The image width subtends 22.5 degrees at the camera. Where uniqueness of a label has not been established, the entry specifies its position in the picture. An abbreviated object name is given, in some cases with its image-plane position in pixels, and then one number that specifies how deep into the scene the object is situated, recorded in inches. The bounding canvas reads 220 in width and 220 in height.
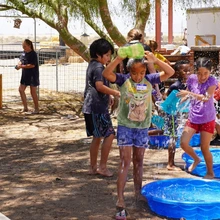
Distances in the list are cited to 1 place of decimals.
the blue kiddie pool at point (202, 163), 239.1
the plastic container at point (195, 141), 308.3
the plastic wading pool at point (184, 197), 177.2
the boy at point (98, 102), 226.2
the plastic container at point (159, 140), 306.3
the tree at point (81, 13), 376.5
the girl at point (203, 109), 225.0
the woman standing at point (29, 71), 436.1
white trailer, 747.4
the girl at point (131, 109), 184.4
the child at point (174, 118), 255.3
